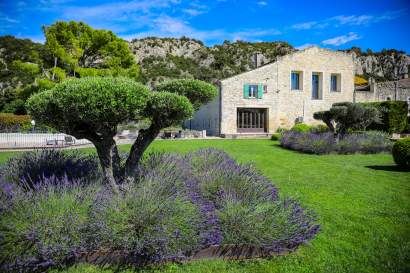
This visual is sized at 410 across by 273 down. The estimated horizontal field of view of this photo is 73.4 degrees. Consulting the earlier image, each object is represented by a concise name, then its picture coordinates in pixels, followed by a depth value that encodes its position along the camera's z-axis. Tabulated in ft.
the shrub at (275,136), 69.02
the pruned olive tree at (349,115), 50.51
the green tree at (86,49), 77.77
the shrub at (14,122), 79.36
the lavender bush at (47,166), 14.43
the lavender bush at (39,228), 8.95
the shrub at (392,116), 74.33
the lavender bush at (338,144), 44.98
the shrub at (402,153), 30.30
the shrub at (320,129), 68.80
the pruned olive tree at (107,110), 10.96
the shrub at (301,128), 67.94
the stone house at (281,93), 82.89
